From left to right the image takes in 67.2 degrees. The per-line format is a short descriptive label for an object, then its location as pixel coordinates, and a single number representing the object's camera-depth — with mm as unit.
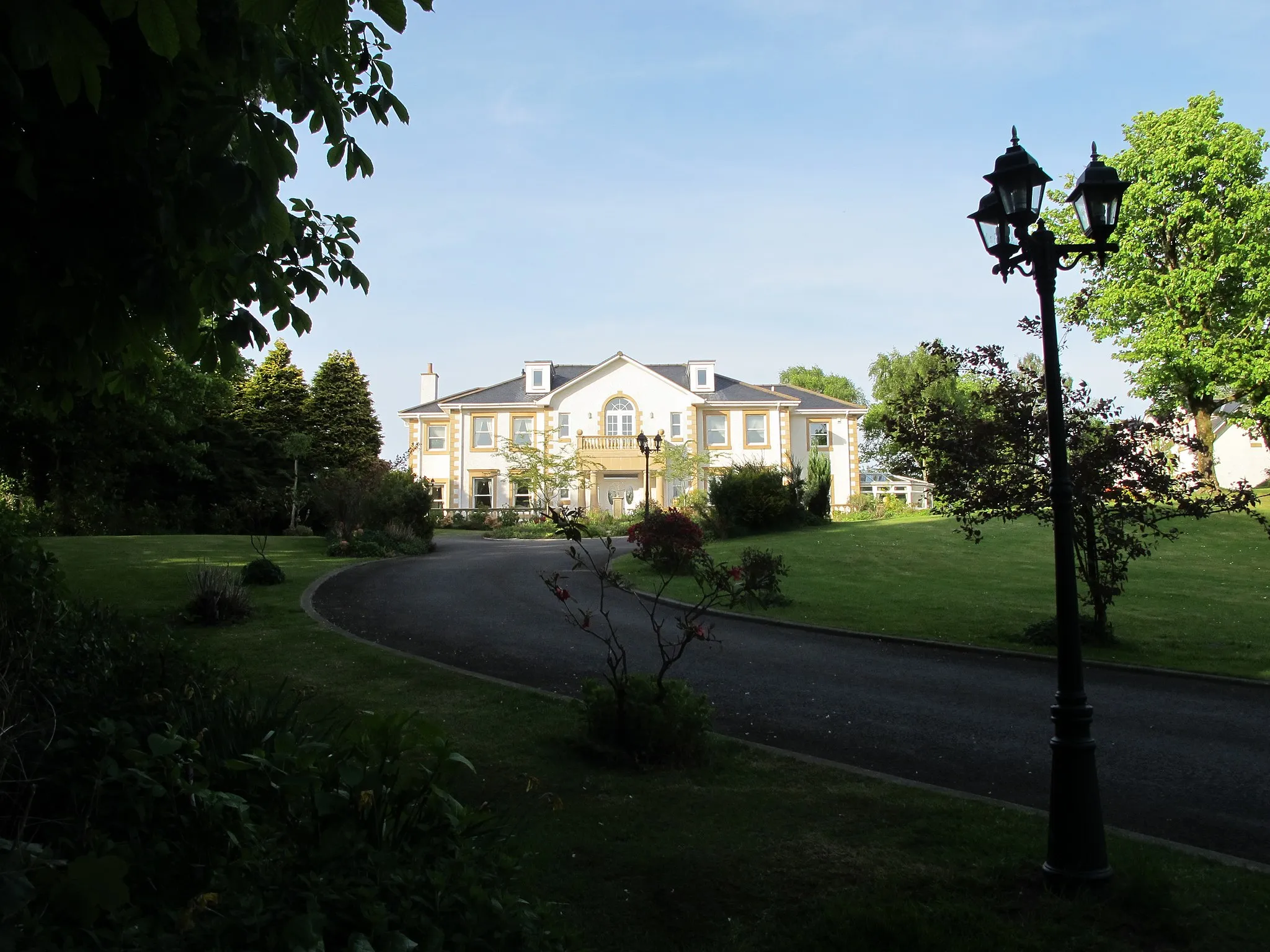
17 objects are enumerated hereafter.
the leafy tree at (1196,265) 31938
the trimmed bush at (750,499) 30328
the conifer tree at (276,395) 45188
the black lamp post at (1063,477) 4984
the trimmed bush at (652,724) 6938
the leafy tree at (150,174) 3227
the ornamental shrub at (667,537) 16078
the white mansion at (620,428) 51344
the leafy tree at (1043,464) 12375
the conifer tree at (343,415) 48188
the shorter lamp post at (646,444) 32031
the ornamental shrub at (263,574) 17766
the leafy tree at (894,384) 57844
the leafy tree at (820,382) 94375
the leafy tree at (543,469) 46938
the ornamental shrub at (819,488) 34969
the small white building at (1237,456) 53781
